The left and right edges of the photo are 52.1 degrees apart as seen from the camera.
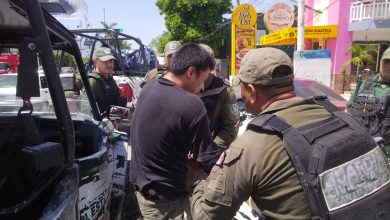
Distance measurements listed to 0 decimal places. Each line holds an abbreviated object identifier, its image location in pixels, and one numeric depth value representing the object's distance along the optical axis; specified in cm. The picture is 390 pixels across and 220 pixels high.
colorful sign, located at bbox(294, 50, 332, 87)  1194
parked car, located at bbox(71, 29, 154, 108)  817
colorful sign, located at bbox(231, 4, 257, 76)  1446
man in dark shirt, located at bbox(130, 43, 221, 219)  225
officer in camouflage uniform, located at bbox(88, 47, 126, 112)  504
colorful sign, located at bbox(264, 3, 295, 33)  1512
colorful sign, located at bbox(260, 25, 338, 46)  1468
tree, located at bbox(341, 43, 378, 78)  1662
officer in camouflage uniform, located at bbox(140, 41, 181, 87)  446
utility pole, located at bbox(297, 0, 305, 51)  1156
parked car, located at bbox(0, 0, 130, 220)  168
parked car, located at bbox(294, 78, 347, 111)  612
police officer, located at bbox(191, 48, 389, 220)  149
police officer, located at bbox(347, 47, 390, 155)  389
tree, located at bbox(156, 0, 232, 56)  2952
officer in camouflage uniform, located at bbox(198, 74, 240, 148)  335
